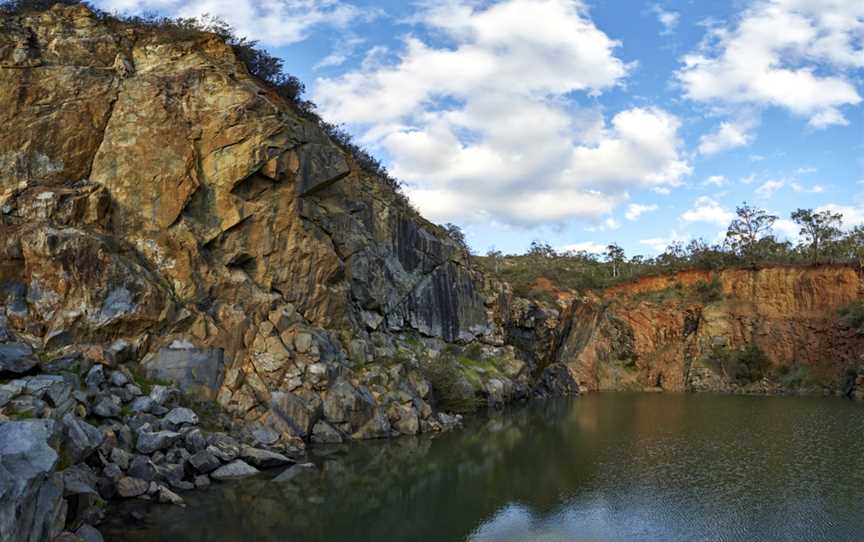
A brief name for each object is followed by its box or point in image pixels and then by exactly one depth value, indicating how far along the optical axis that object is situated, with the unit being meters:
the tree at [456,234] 70.67
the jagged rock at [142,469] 23.08
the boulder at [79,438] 20.30
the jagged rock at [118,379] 29.20
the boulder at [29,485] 14.21
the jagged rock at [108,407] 25.91
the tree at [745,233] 75.81
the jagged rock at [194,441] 26.91
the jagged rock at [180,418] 28.03
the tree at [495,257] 95.94
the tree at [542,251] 112.73
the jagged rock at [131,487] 22.02
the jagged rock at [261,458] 28.12
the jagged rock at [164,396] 29.30
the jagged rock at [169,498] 22.25
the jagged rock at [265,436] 30.83
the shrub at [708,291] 72.38
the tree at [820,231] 71.81
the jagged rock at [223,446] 27.41
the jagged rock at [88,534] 17.18
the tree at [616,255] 96.47
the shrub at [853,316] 59.22
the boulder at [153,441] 25.14
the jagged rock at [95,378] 28.03
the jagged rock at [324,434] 34.25
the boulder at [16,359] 23.81
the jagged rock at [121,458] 23.11
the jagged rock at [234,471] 26.22
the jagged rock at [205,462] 25.88
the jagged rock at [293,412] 33.16
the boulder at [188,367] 32.00
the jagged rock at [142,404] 28.02
